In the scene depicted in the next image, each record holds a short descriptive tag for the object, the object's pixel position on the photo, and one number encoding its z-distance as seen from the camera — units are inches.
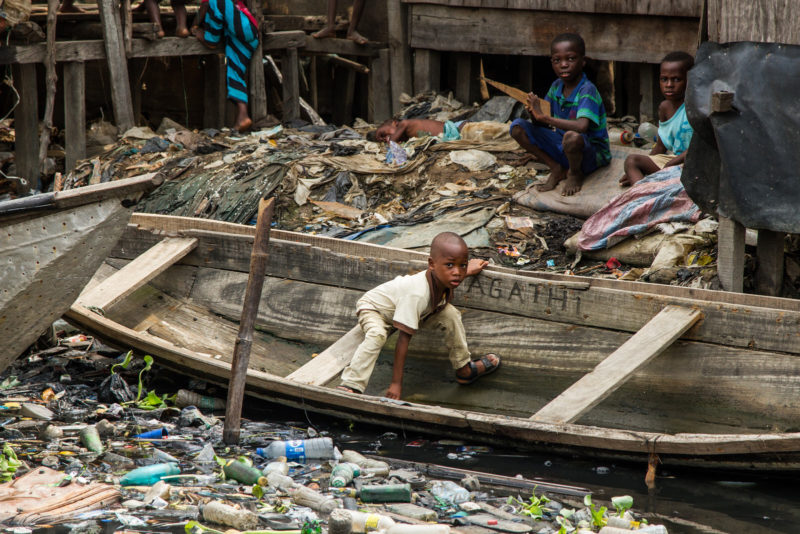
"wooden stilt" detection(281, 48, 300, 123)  769.6
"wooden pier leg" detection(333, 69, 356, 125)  866.1
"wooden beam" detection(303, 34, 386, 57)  770.2
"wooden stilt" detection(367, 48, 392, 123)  768.9
